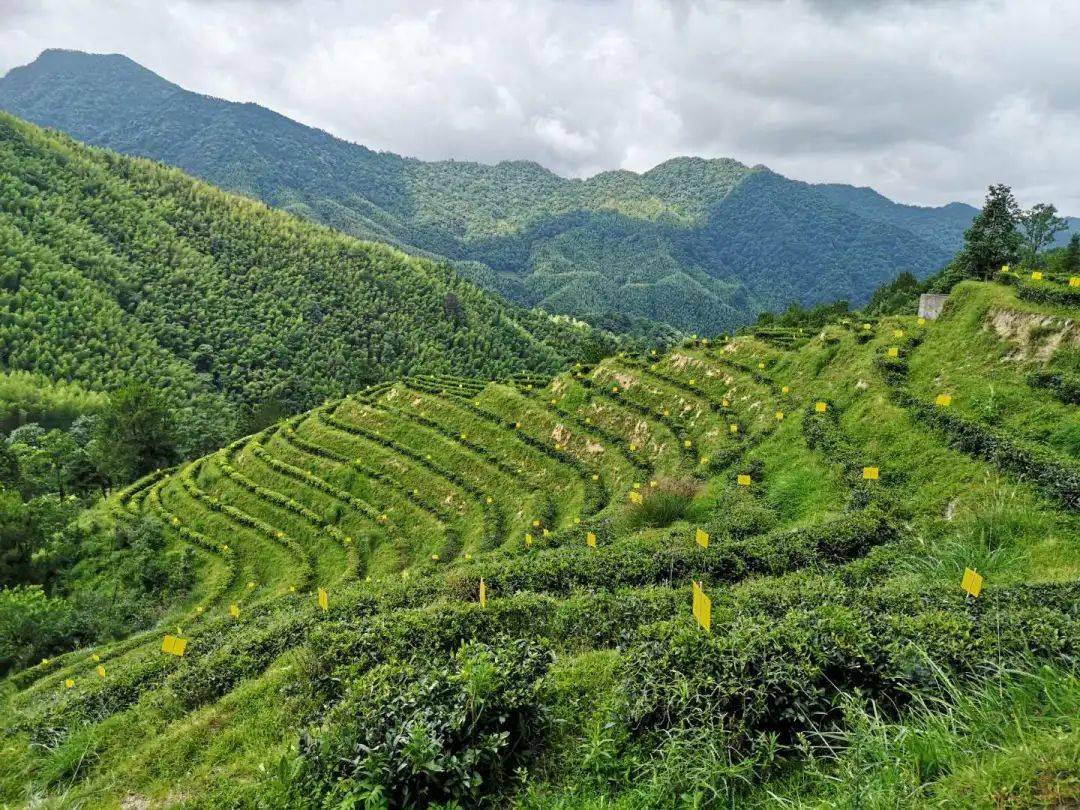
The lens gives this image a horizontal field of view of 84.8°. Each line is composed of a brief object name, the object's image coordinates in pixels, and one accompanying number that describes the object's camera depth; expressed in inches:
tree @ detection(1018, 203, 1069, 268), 2960.1
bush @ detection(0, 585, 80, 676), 999.6
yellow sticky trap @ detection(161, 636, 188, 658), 408.2
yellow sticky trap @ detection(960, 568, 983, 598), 257.9
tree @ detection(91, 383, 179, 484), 2041.1
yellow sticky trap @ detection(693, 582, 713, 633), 243.8
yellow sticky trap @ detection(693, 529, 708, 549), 413.1
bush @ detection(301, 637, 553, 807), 193.2
